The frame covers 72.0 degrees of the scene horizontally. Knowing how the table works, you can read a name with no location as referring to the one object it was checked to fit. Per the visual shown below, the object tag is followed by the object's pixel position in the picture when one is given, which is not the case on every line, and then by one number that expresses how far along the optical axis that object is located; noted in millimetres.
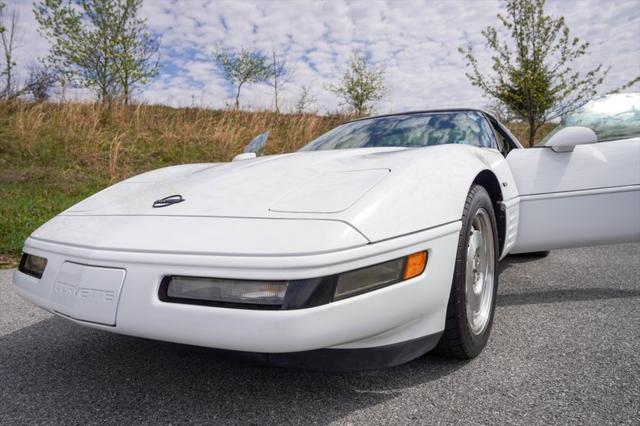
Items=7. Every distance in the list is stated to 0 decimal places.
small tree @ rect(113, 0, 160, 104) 12820
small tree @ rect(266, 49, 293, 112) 15852
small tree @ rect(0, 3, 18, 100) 9086
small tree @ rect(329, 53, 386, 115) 15680
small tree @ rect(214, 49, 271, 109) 18812
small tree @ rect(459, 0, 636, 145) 8828
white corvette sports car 1188
